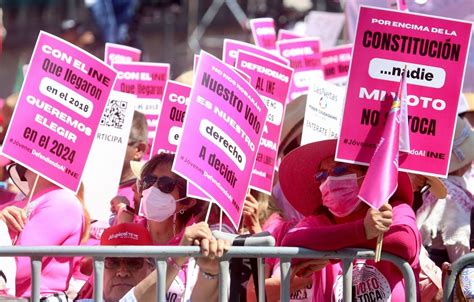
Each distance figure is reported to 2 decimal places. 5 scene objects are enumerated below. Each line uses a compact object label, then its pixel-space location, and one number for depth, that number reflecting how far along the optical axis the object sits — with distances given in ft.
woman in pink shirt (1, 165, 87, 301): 43.78
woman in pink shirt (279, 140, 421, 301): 38.83
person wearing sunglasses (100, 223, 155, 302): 42.19
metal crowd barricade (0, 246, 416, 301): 37.47
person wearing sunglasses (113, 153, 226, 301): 44.04
